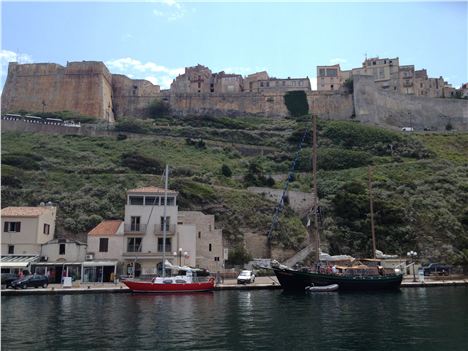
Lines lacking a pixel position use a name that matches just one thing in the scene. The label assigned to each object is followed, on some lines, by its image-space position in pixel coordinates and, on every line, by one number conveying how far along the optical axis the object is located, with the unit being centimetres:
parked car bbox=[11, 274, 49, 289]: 3039
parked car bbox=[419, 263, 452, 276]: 3931
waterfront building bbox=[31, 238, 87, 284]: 3481
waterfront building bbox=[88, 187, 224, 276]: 3628
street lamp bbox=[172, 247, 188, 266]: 3641
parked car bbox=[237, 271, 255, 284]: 3338
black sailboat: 3191
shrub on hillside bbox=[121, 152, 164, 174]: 5641
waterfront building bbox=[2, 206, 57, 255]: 3600
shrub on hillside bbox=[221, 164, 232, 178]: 5725
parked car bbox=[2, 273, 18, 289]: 3098
